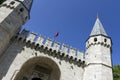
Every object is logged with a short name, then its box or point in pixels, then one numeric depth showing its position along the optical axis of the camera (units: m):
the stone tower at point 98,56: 11.59
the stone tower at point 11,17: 11.18
